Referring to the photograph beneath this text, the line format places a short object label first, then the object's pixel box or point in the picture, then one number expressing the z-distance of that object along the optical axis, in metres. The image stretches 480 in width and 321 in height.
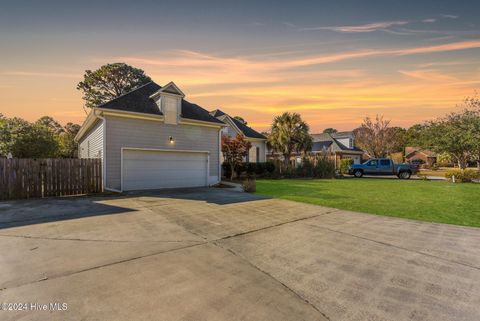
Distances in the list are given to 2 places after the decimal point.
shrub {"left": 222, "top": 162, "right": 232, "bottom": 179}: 19.20
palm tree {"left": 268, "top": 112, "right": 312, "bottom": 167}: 22.17
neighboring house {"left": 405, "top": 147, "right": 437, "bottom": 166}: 51.69
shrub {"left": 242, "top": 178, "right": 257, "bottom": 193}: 11.81
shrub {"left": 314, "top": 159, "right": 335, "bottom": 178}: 21.59
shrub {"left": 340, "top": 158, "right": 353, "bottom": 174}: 24.69
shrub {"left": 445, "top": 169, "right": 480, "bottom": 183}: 17.28
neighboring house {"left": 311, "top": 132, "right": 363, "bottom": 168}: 31.92
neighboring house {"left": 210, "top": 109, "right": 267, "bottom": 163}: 24.00
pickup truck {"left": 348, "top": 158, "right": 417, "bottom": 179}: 21.20
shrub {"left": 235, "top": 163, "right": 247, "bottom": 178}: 19.36
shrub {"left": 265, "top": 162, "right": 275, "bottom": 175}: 21.22
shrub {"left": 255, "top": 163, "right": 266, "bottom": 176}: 20.86
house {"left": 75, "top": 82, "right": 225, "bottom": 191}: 10.99
